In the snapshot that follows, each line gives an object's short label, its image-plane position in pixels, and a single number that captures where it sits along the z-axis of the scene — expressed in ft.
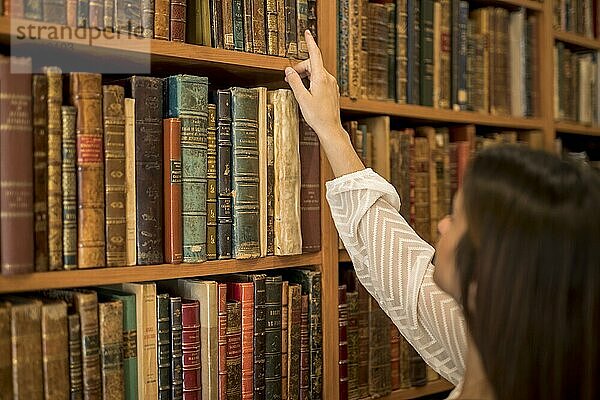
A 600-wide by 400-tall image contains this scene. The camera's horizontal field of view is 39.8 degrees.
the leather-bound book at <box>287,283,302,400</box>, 5.08
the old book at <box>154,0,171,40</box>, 4.48
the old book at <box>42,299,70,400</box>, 3.98
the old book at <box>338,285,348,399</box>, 5.44
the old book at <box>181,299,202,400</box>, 4.58
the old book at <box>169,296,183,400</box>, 4.53
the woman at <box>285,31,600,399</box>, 3.47
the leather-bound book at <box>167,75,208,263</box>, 4.51
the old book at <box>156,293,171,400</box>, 4.48
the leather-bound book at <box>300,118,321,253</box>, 5.17
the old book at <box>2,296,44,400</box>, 3.89
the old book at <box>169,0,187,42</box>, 4.56
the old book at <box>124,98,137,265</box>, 4.32
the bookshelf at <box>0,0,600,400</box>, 4.18
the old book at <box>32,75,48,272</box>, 3.93
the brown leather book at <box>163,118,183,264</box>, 4.46
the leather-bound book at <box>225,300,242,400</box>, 4.77
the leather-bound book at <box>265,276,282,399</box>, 4.95
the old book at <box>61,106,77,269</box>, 4.06
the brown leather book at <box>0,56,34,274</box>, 3.82
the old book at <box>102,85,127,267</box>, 4.21
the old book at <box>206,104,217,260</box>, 4.67
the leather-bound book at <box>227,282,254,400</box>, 4.82
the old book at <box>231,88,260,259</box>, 4.77
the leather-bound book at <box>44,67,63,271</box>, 4.01
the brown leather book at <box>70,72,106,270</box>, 4.11
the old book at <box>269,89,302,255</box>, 4.97
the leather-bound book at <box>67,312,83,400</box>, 4.08
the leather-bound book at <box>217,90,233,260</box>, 4.73
